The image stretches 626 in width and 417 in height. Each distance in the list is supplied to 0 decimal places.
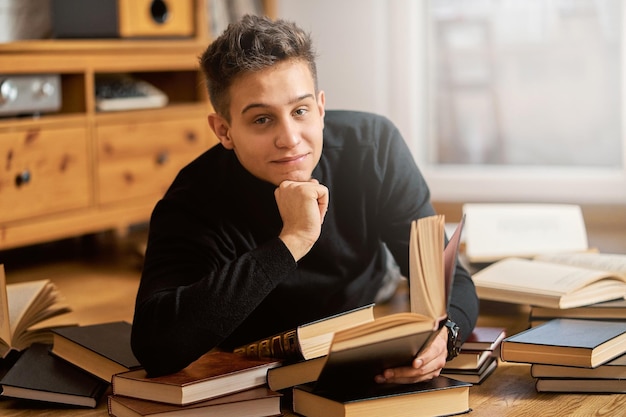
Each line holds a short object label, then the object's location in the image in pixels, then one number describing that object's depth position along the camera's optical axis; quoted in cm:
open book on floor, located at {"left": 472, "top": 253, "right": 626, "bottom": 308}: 278
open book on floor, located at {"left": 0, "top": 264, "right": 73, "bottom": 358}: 267
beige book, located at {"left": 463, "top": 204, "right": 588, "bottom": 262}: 330
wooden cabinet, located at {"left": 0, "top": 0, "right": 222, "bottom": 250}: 346
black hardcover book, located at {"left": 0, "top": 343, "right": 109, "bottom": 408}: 250
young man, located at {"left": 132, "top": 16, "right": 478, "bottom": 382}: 233
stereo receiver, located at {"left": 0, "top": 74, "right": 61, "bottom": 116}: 340
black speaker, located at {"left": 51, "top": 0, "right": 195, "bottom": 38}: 364
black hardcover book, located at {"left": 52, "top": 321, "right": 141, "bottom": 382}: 251
